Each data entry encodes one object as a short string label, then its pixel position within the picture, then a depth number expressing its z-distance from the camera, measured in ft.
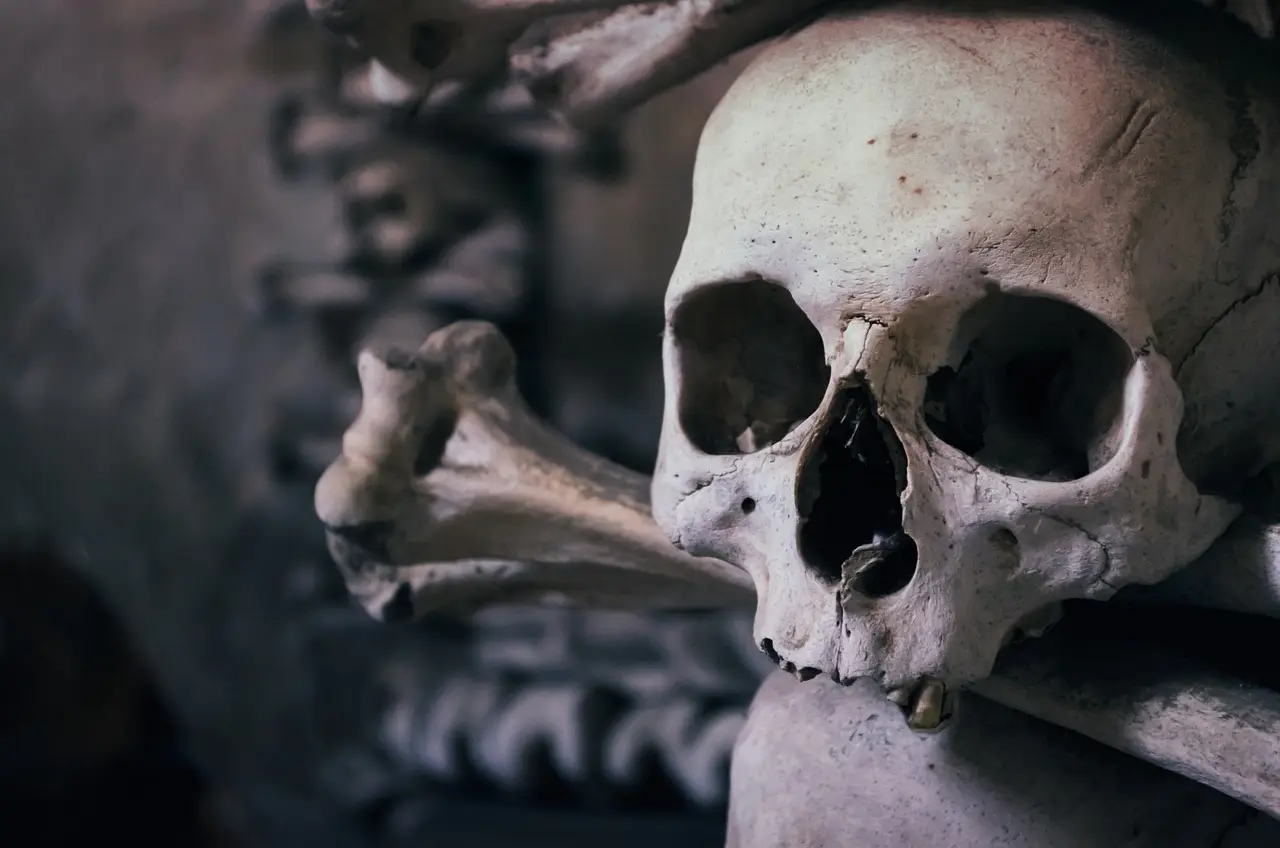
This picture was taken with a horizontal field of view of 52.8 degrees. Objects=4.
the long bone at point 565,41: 2.26
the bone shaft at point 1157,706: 1.85
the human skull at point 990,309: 1.81
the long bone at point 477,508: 2.52
